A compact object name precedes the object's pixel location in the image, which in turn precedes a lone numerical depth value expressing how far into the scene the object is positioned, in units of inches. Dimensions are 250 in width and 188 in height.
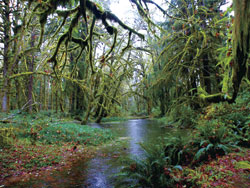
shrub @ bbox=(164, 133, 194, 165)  177.5
